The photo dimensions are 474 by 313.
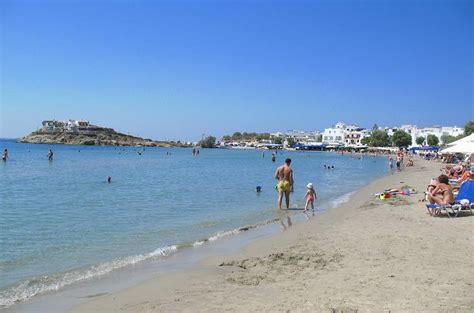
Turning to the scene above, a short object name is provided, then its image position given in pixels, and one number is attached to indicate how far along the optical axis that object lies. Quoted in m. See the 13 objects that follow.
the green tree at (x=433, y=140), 133.38
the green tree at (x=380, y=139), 144.62
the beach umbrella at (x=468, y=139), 26.77
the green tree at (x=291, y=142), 187.70
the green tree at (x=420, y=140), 140.25
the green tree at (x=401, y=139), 136.38
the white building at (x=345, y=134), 174.25
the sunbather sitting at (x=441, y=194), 13.02
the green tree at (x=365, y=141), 152.19
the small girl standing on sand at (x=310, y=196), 17.33
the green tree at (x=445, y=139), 124.59
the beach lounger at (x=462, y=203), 12.70
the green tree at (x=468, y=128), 87.66
